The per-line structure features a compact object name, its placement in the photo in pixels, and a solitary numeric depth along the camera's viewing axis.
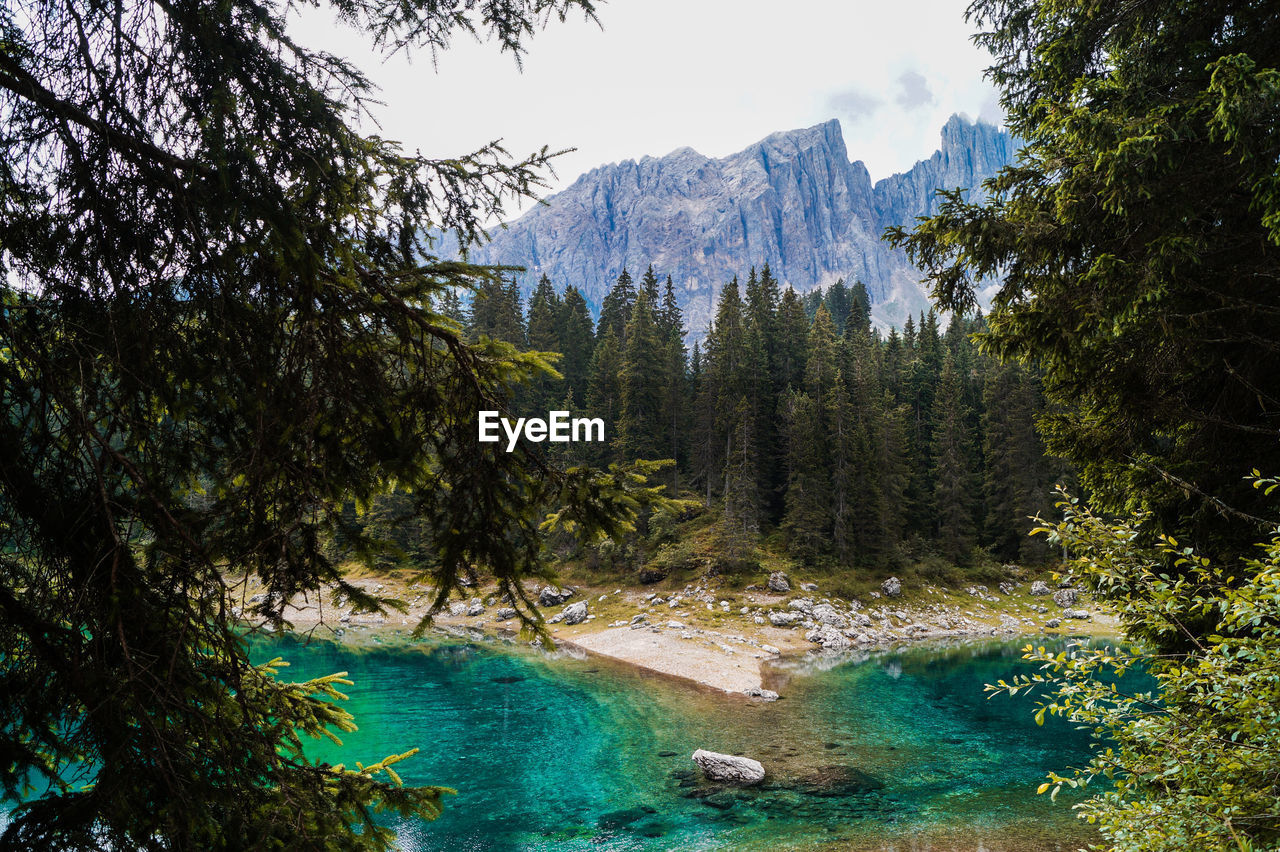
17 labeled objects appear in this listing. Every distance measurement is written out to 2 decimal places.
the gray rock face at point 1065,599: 40.84
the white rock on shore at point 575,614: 36.12
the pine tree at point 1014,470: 46.25
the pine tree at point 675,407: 49.03
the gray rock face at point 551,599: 39.76
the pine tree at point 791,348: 49.69
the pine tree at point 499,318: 53.22
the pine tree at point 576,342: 55.53
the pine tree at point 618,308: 60.92
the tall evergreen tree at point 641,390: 44.62
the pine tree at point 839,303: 92.31
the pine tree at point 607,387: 47.50
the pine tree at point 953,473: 46.56
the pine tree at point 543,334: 51.53
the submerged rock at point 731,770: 15.47
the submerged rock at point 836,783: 15.23
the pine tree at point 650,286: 60.67
